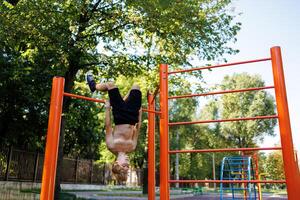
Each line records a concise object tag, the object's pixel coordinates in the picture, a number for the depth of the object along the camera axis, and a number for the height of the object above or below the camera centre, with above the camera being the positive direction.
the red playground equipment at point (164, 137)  3.13 +0.47
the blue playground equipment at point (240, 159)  7.64 +0.45
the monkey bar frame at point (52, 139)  3.05 +0.39
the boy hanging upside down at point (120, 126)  3.63 +0.61
